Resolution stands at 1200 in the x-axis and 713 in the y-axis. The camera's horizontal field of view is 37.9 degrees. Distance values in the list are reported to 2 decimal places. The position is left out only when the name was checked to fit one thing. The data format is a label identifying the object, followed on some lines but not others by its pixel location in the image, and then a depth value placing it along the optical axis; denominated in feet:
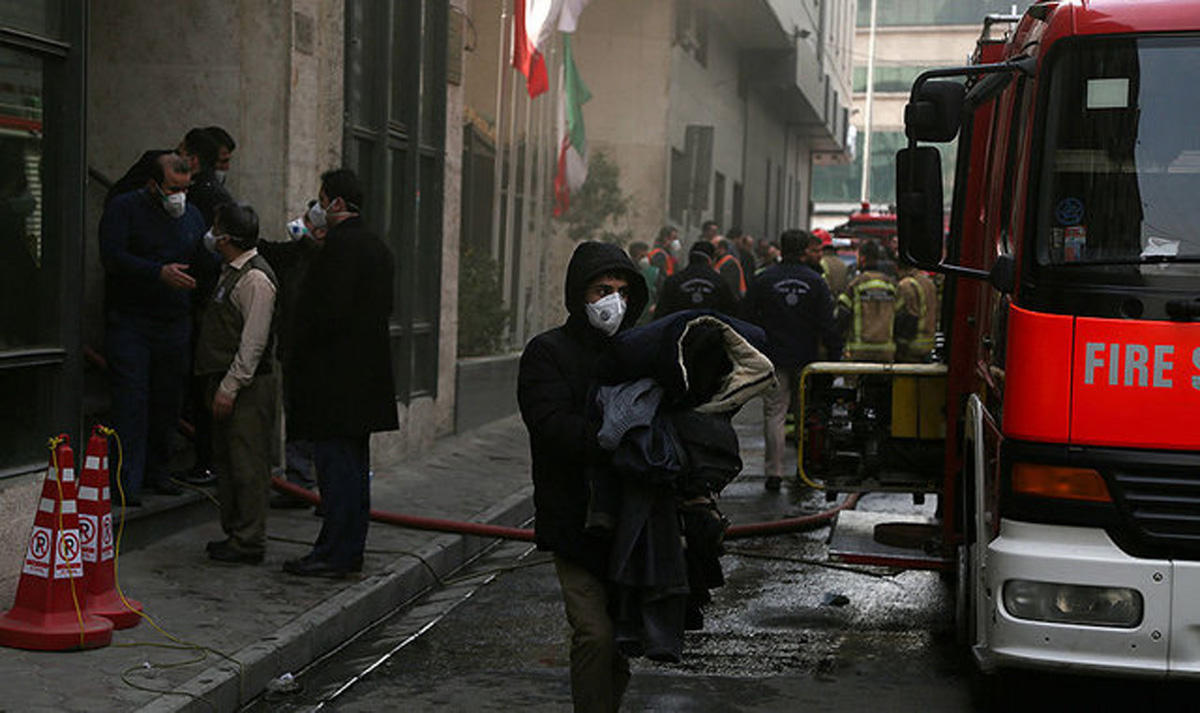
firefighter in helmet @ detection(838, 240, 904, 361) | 49.60
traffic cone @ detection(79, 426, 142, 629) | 23.34
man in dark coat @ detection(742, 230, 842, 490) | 42.93
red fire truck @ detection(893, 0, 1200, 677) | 18.47
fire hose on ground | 32.22
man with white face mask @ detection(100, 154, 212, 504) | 30.07
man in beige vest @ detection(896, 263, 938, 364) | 50.98
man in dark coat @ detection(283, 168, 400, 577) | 27.61
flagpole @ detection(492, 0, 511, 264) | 58.75
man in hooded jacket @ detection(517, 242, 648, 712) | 16.96
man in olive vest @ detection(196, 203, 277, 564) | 27.78
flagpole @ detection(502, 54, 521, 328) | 61.31
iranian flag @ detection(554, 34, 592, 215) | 68.33
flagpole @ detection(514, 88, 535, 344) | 63.36
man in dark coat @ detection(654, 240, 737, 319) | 46.01
